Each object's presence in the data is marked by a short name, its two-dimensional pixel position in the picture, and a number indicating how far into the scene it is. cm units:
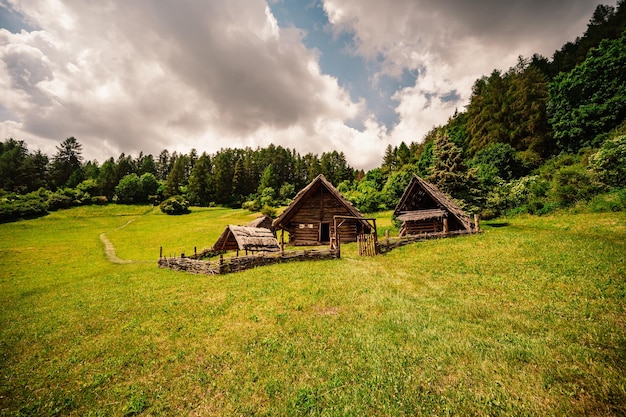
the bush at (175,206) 5725
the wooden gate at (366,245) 1661
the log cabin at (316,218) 2350
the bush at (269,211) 5465
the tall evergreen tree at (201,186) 6969
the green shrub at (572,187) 2256
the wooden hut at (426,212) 2148
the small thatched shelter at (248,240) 1980
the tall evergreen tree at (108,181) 6600
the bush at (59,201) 5378
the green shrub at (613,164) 2117
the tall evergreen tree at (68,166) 7169
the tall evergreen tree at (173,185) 6656
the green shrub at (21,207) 4553
